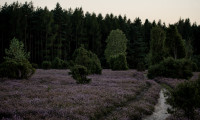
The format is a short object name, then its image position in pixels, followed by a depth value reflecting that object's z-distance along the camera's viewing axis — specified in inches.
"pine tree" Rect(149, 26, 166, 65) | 2439.0
